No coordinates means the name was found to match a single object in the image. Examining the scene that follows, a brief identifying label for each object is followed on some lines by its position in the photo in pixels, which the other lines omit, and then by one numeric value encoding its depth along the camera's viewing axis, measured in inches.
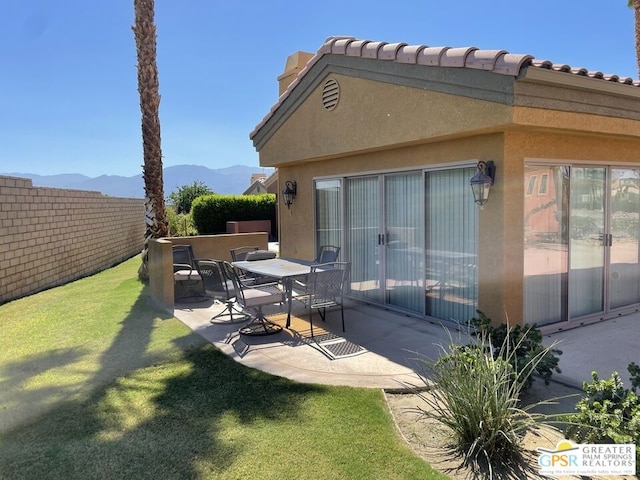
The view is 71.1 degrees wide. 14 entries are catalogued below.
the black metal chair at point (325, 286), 286.7
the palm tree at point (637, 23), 725.0
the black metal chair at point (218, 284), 311.4
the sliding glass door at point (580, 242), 276.5
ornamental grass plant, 147.7
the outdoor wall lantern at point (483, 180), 256.4
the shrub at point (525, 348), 189.0
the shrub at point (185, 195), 1235.2
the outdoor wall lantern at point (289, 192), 465.7
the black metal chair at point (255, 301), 288.2
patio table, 304.0
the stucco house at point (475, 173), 248.4
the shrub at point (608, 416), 139.9
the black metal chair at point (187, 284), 407.5
